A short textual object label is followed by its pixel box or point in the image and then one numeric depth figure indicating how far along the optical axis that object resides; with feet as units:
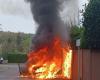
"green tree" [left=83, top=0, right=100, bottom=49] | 43.45
